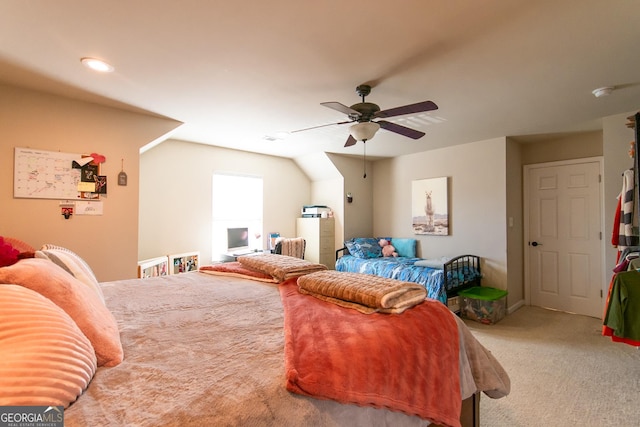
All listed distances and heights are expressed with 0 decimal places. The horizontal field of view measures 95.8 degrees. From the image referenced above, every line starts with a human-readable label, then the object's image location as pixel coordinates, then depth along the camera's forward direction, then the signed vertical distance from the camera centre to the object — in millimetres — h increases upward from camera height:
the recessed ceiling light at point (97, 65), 2047 +1114
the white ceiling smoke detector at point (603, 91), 2439 +1068
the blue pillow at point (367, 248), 4828 -543
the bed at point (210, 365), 700 -474
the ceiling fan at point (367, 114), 2197 +814
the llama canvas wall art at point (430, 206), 4523 +165
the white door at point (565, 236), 3809 -294
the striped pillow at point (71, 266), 1318 -228
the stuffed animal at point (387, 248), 4973 -554
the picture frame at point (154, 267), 3301 -614
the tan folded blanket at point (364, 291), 1340 -379
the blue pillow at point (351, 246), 4941 -514
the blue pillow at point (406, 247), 4902 -529
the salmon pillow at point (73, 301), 926 -290
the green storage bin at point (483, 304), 3570 -1125
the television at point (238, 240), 4551 -370
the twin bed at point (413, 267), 3586 -714
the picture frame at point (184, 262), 3939 -634
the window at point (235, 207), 4629 +164
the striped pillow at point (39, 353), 617 -328
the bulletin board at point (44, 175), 2500 +385
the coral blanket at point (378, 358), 887 -492
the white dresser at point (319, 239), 5105 -411
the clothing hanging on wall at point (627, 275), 1990 -432
